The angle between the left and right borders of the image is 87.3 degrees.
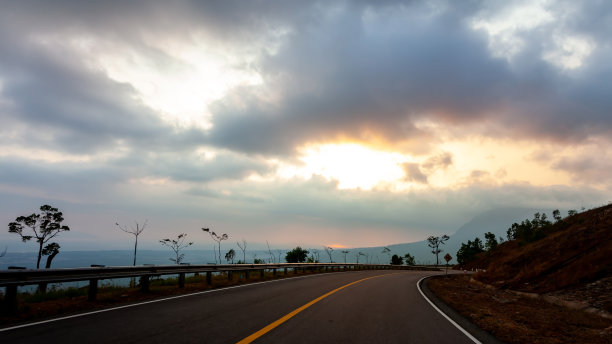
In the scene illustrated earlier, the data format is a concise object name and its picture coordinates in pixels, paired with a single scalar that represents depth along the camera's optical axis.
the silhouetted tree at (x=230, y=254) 63.14
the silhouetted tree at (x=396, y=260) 96.73
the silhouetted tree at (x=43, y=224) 36.25
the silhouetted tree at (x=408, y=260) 110.43
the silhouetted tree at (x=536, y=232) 29.66
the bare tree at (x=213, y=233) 49.77
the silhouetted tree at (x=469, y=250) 96.38
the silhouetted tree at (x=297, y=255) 82.81
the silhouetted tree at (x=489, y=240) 96.56
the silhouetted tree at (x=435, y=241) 117.58
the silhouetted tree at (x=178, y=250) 44.18
